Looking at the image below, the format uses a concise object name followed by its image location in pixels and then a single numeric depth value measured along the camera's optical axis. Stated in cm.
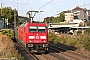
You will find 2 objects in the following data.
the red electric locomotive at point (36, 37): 2244
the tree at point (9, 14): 9387
